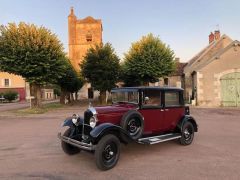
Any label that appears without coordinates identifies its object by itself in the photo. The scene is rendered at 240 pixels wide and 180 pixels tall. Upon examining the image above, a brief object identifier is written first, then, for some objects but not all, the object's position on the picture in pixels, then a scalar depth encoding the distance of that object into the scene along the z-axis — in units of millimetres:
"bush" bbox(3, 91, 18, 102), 47875
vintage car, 5867
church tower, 55344
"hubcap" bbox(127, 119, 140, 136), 6574
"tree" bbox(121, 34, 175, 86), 25078
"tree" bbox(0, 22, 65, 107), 19125
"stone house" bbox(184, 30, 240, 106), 21578
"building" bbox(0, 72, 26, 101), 53438
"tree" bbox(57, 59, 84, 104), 29781
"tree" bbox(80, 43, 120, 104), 25547
